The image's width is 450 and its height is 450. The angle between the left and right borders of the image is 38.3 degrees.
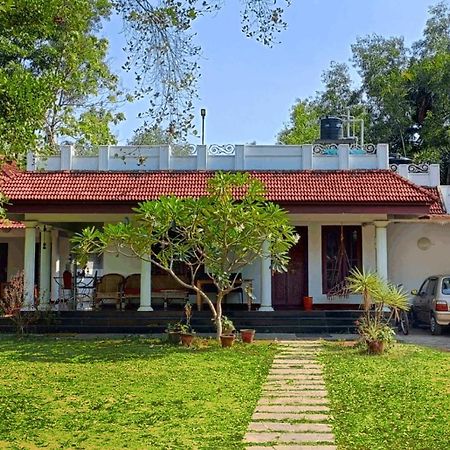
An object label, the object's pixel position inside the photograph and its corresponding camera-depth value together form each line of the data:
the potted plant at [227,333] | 12.57
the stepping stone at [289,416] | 6.91
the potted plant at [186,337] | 12.73
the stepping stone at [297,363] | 10.66
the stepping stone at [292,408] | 7.32
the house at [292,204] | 15.55
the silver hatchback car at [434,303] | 15.24
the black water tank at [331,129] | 21.31
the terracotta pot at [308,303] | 16.73
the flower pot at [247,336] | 13.30
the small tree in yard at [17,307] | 14.80
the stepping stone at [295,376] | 9.49
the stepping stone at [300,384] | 8.78
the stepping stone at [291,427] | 6.43
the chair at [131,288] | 16.98
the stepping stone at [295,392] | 8.20
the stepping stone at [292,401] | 7.71
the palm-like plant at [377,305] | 11.92
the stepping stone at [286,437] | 6.05
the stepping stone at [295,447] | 5.77
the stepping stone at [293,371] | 9.95
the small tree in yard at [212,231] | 11.99
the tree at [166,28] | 7.30
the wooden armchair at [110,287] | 17.02
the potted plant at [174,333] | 13.00
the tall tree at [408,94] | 31.53
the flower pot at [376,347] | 11.84
